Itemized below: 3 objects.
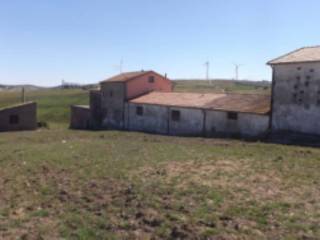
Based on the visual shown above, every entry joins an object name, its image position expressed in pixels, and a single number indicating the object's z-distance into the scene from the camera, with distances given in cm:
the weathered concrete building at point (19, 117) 3205
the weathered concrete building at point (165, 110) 2285
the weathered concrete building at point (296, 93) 1948
